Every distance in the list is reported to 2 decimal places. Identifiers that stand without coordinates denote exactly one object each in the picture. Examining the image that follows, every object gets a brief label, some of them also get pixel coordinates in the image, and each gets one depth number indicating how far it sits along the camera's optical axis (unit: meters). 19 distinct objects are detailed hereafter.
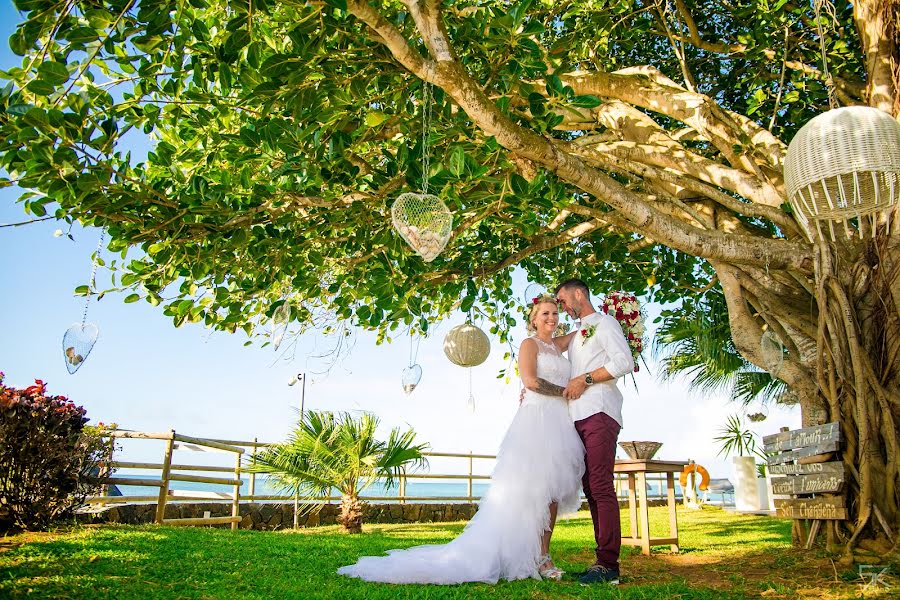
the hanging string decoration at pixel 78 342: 4.14
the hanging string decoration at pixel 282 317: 4.90
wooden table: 5.25
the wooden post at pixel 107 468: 6.65
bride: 3.70
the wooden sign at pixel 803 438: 4.41
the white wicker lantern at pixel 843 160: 3.00
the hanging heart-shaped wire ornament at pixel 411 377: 6.23
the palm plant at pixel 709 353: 7.93
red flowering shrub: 5.67
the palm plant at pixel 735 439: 12.77
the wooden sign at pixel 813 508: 4.29
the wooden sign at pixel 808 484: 4.31
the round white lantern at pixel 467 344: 5.49
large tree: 3.40
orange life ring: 9.84
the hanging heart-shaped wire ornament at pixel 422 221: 3.47
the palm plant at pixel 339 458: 8.04
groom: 3.74
